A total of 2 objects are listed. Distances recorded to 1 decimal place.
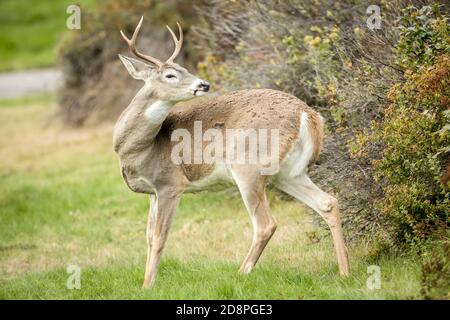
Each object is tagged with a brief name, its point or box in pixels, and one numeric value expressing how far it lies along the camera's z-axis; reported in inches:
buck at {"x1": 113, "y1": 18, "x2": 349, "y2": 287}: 551.2
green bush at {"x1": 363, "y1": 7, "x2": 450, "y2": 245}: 510.0
